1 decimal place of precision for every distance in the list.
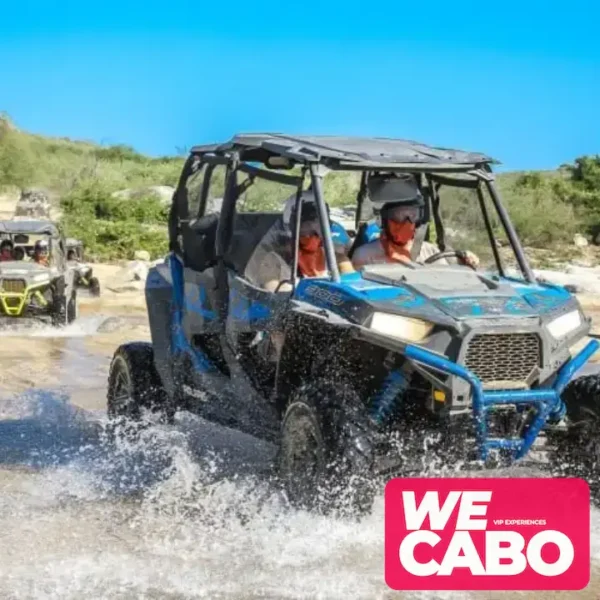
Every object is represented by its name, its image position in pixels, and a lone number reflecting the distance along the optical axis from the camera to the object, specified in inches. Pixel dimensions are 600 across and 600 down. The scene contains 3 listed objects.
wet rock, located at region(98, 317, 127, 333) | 666.2
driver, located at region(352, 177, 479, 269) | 288.8
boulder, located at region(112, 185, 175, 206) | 1381.6
